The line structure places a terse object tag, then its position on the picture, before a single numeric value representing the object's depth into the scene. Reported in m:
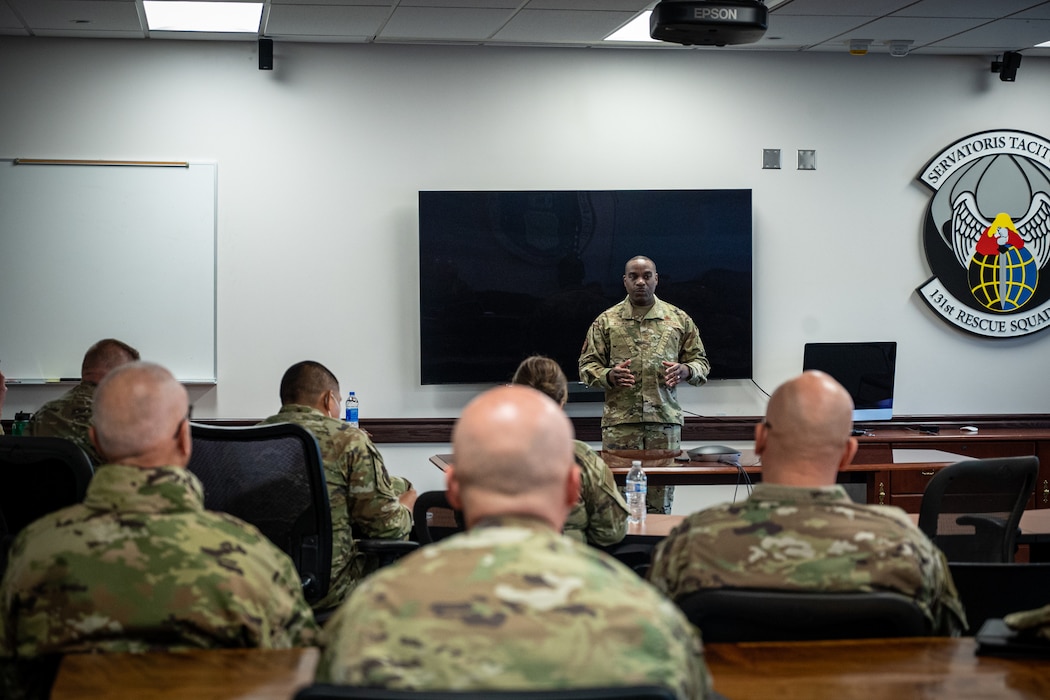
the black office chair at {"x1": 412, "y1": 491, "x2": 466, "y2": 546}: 3.87
